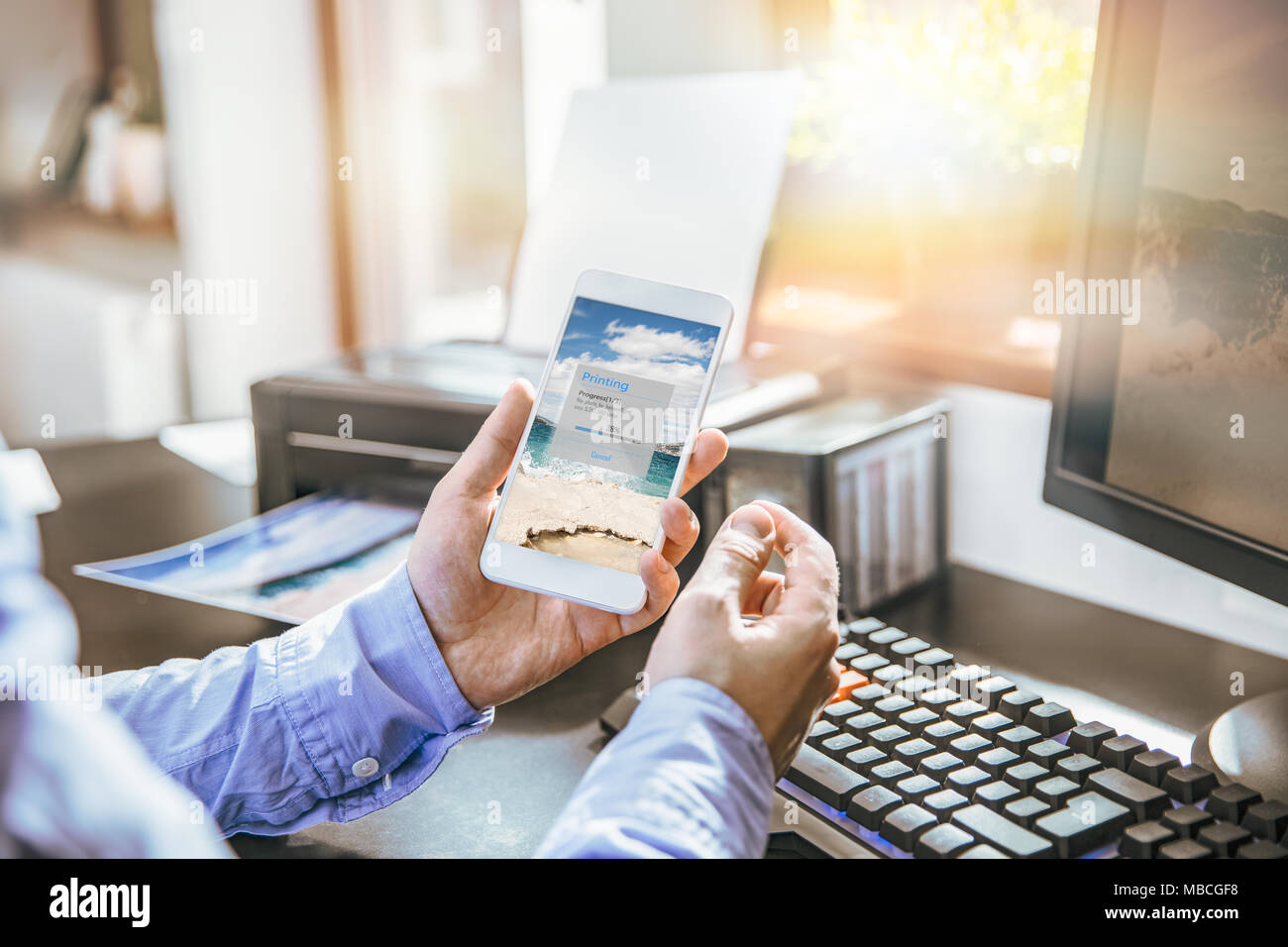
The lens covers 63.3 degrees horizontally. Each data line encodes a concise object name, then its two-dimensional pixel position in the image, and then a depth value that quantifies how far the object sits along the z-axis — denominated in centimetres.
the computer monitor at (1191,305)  57
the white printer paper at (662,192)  92
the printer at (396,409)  89
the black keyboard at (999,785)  46
